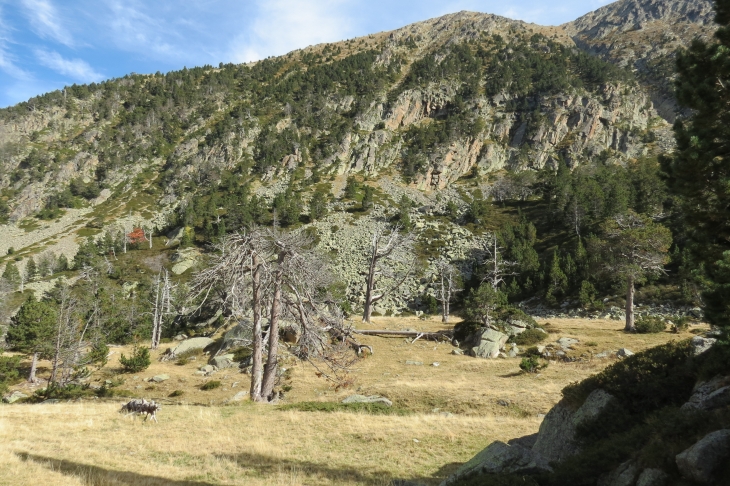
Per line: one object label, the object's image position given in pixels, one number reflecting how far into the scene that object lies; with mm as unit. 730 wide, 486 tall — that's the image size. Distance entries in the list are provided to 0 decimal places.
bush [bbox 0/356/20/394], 25156
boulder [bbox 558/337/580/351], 26484
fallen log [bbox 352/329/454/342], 32281
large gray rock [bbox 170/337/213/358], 33688
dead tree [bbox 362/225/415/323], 36781
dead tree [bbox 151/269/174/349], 40694
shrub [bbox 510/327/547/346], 28828
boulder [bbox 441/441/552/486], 6047
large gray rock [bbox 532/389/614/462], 7629
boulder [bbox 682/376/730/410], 5961
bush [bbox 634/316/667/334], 29156
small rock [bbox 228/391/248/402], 19834
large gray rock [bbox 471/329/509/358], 27286
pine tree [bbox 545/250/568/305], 50781
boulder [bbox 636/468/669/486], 4348
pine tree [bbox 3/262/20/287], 67500
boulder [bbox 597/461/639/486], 4801
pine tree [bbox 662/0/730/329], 7273
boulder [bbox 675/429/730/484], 4102
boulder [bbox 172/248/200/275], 68500
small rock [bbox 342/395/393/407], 17484
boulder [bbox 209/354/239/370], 29031
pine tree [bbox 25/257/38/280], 73312
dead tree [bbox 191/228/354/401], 14406
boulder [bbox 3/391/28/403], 23641
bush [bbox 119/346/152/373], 29219
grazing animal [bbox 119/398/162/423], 13750
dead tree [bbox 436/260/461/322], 42250
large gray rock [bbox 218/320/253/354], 30891
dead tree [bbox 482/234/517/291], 38431
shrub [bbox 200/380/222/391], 24641
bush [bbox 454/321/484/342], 31078
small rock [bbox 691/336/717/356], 8401
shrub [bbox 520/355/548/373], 22312
